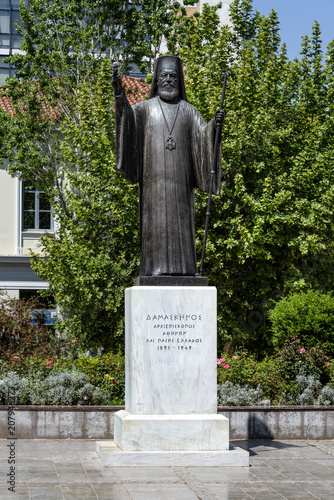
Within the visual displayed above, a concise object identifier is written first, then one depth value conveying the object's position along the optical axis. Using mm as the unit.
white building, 31359
